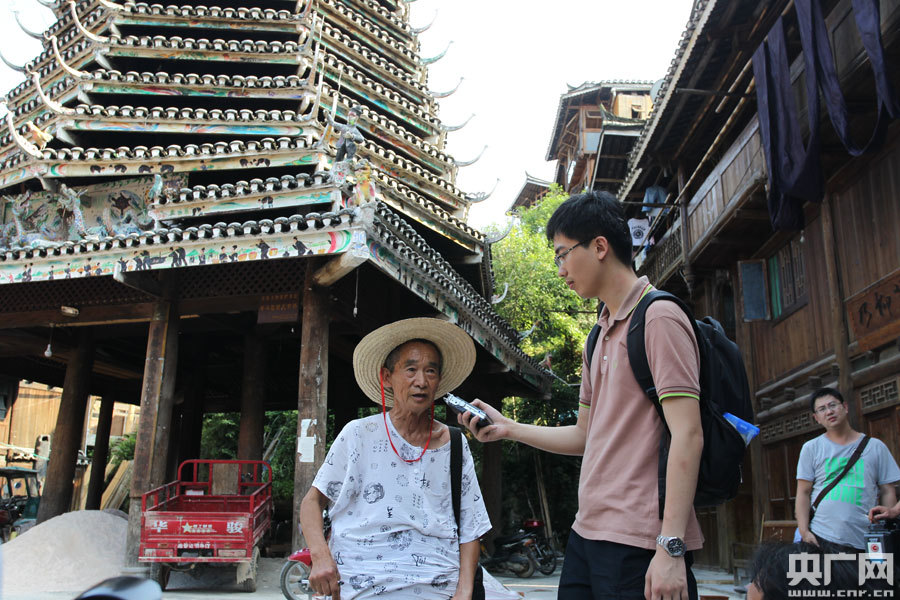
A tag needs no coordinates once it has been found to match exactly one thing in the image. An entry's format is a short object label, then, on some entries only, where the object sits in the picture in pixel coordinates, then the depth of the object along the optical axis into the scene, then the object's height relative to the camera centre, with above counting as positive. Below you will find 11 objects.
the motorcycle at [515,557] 13.48 -1.84
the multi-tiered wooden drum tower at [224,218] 8.71 +3.32
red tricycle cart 7.93 -0.92
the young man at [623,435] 2.00 +0.08
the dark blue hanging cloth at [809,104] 5.79 +3.38
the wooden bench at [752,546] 7.77 -1.05
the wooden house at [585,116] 30.61 +15.35
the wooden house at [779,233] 7.04 +2.92
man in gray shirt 4.49 -0.08
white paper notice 8.08 +0.09
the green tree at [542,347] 18.92 +3.18
